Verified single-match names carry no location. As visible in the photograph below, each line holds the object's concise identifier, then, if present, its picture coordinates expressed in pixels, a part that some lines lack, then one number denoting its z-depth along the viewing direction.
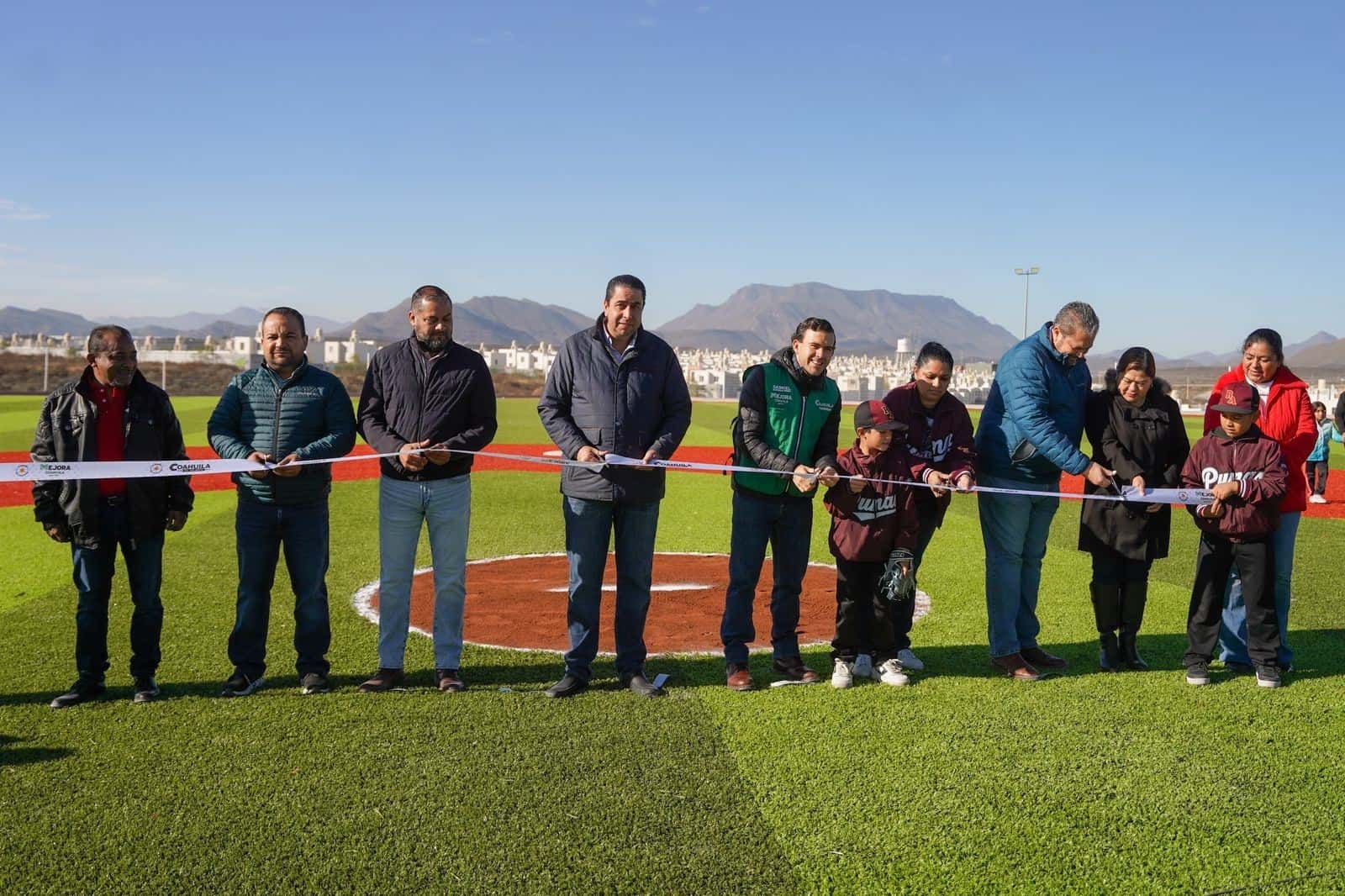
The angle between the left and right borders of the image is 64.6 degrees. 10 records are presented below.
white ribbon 5.42
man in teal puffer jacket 5.80
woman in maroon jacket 6.36
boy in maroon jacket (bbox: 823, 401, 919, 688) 6.10
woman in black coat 6.33
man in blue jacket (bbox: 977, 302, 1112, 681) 6.15
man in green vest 6.09
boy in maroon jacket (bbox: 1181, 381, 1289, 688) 6.07
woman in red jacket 6.38
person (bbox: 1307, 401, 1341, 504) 16.95
